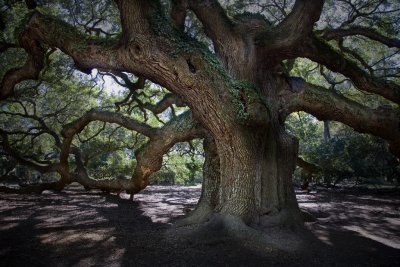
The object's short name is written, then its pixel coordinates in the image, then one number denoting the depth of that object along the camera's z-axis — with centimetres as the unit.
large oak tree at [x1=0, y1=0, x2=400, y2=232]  550
